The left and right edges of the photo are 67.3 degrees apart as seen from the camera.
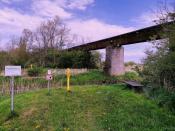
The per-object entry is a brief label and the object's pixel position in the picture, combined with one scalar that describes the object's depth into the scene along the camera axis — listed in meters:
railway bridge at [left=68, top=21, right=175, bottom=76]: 13.86
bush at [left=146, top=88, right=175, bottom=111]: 4.53
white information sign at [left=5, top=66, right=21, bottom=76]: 4.60
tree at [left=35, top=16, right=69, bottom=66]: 22.53
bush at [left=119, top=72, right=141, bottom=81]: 15.05
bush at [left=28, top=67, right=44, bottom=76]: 15.79
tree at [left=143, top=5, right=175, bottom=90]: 4.62
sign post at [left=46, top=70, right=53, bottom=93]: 6.42
